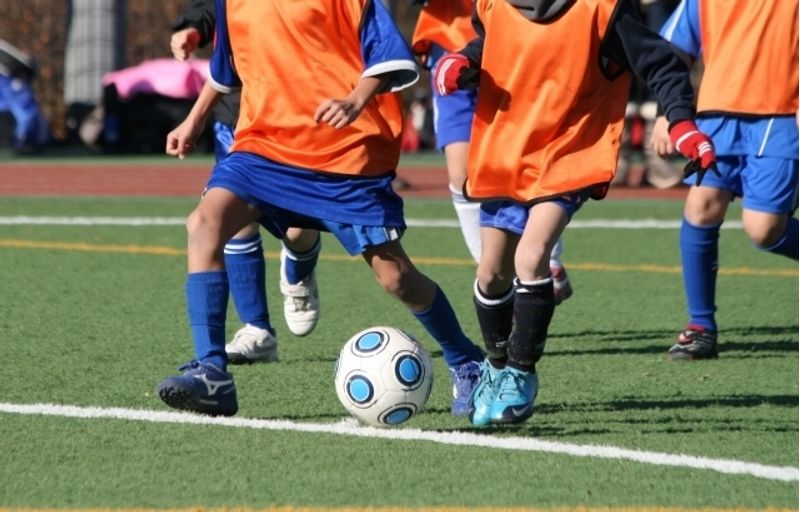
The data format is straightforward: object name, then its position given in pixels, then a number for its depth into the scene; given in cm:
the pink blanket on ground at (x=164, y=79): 4878
